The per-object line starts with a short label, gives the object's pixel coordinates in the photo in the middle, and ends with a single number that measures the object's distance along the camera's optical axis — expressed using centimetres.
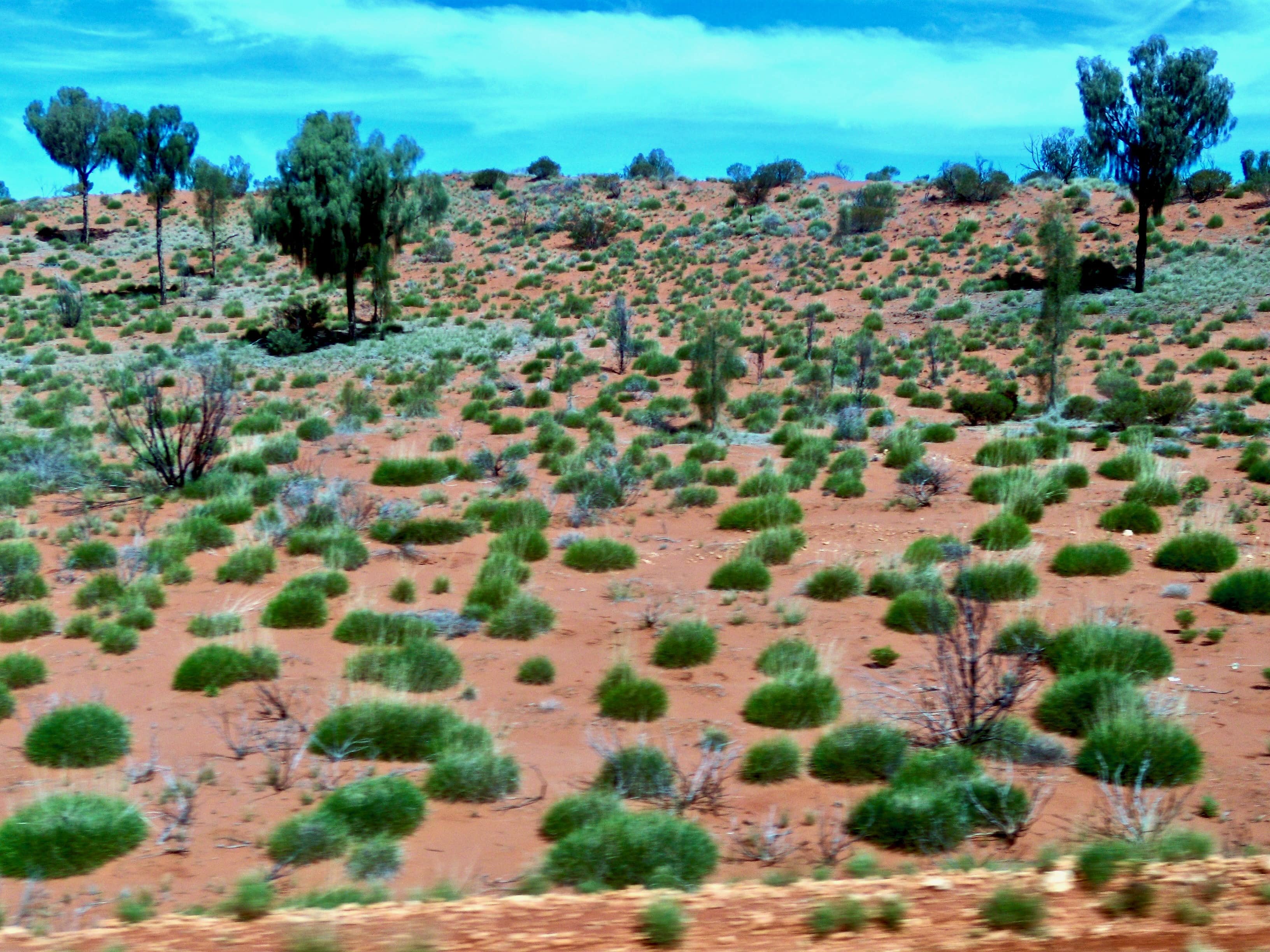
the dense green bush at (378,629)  1163
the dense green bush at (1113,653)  976
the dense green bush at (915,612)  1131
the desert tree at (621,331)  3516
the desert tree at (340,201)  3703
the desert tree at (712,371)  2559
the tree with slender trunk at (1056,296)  2702
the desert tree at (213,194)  4884
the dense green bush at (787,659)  1041
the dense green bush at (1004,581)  1230
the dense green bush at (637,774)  774
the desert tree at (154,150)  4434
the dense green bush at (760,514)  1634
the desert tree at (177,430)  1966
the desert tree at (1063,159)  6906
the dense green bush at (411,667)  1016
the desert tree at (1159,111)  3791
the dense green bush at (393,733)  862
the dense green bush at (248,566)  1405
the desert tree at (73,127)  5278
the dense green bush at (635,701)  954
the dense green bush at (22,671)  1017
